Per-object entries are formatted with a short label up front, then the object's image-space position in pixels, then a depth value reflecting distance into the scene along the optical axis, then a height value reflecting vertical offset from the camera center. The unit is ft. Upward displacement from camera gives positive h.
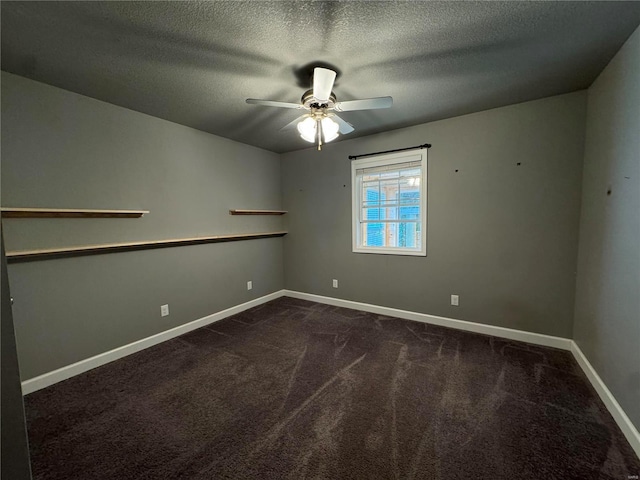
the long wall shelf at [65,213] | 6.00 +0.29
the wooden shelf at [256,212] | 11.33 +0.47
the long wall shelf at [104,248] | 6.22 -0.74
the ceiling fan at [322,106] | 5.50 +2.85
